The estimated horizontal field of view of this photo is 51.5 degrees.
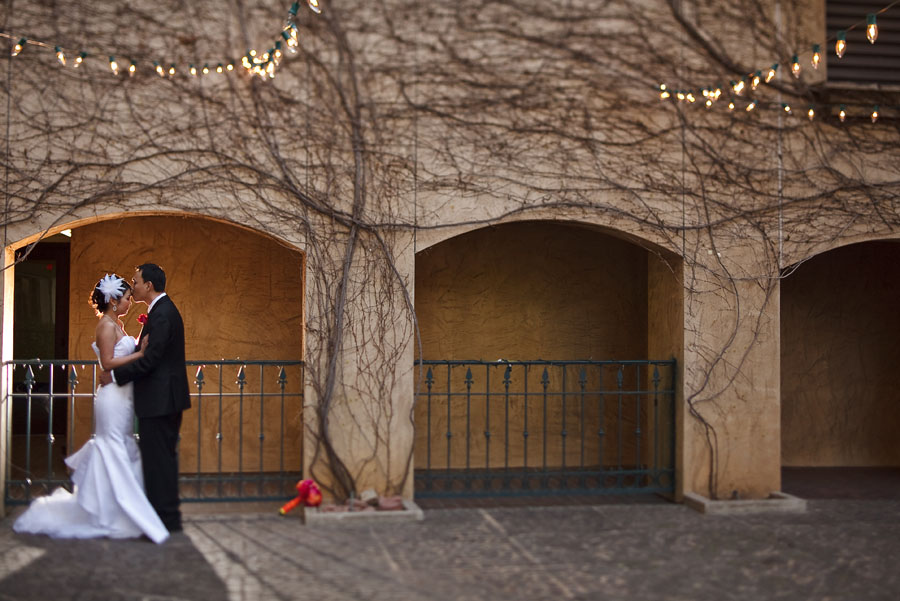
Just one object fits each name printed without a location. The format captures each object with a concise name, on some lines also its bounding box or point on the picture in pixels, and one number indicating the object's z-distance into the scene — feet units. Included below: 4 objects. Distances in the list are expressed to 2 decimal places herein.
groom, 19.88
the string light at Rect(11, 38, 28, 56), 21.75
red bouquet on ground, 21.61
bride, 19.52
